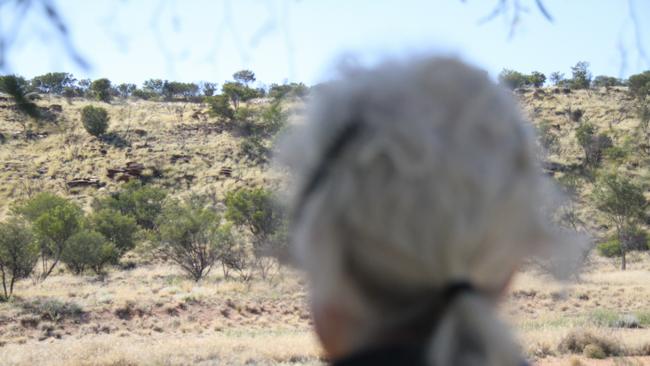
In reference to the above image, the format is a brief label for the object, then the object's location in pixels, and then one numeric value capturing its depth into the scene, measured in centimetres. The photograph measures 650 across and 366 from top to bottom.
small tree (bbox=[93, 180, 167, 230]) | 4234
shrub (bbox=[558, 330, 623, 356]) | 1068
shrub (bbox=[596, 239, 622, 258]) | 3650
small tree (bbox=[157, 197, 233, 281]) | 3025
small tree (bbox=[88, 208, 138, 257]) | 3666
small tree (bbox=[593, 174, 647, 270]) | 3456
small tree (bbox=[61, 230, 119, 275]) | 3116
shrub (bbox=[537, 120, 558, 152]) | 4616
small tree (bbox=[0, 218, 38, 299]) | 2514
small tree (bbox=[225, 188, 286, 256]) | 3616
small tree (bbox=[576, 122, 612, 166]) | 4778
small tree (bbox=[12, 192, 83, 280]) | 3098
